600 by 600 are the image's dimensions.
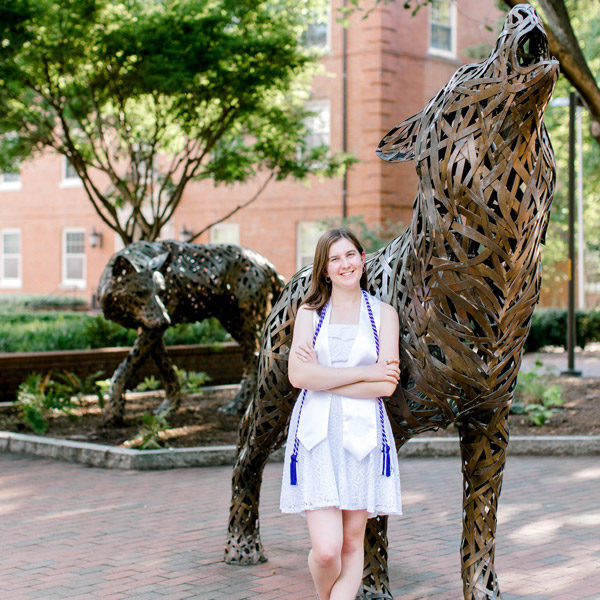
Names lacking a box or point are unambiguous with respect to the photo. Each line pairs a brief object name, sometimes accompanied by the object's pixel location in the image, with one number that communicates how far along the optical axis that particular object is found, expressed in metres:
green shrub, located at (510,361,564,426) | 10.35
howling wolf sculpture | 3.75
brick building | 24.77
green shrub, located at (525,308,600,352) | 22.42
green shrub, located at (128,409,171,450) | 8.77
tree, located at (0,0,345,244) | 13.15
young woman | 3.81
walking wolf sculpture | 9.23
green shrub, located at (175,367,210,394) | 12.38
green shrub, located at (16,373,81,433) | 9.77
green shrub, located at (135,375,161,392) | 12.46
